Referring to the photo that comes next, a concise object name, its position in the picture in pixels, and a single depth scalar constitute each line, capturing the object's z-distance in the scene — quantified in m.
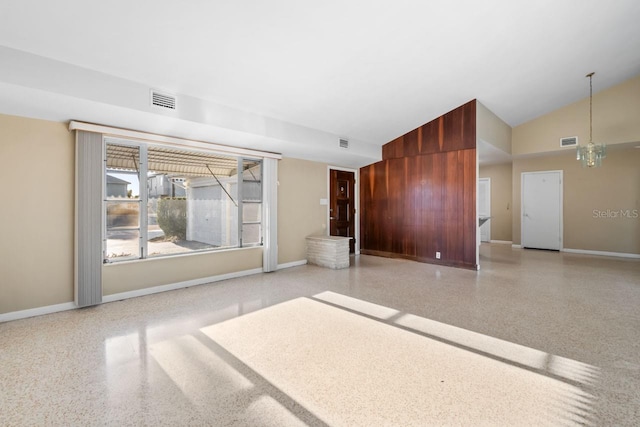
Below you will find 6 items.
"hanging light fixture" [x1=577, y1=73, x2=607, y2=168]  6.03
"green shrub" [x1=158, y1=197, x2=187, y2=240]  4.71
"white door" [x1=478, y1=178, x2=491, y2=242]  10.00
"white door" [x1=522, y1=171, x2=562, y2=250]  8.32
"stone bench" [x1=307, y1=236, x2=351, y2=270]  6.20
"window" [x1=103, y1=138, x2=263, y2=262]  4.22
